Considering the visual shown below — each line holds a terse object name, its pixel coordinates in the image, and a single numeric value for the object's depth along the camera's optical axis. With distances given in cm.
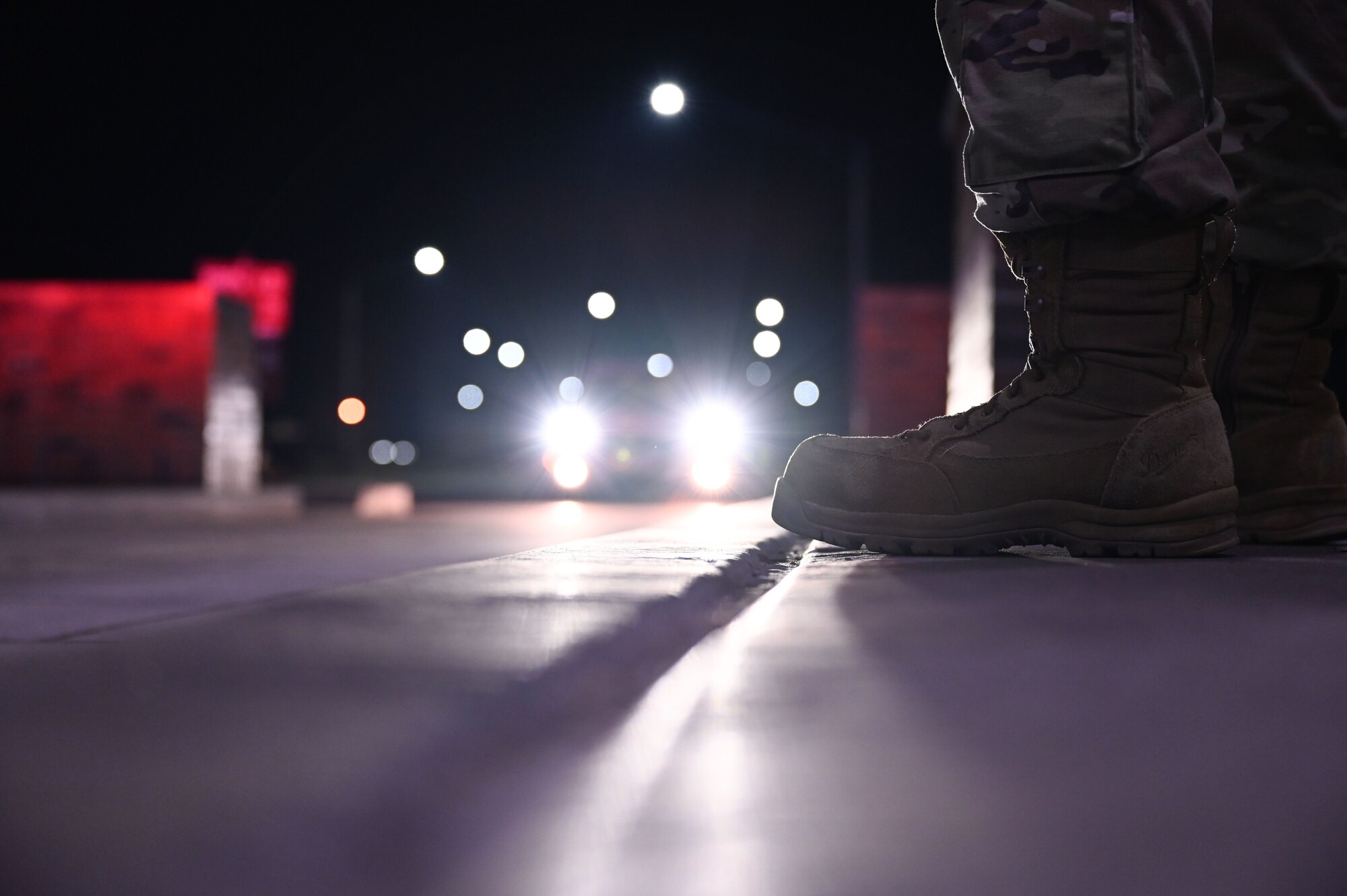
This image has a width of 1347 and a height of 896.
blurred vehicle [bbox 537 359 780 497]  873
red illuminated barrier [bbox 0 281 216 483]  680
